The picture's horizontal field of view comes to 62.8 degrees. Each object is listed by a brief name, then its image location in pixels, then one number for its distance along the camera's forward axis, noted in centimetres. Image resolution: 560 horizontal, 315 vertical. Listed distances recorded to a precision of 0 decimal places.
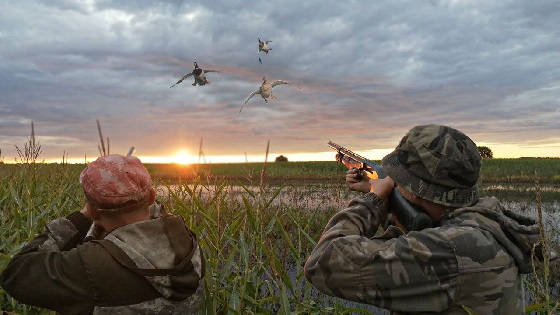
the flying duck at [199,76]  642
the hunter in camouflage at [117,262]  206
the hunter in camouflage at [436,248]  185
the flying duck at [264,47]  736
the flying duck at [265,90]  517
